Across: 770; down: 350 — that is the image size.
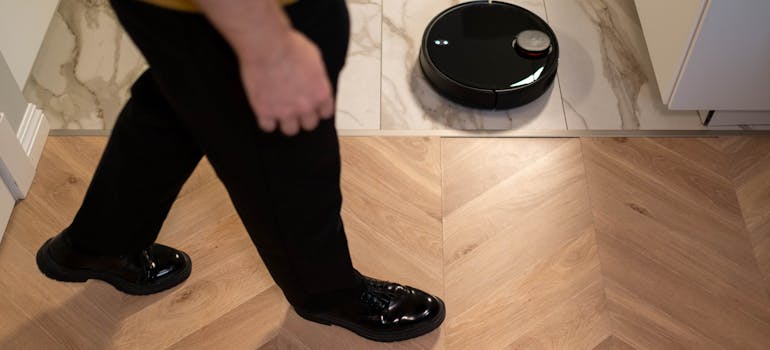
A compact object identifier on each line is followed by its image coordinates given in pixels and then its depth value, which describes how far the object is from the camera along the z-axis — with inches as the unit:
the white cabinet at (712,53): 49.4
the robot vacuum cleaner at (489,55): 59.8
